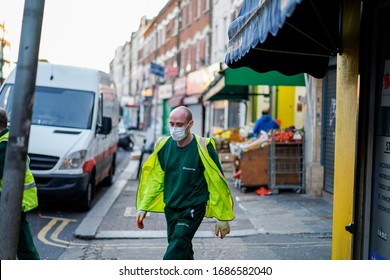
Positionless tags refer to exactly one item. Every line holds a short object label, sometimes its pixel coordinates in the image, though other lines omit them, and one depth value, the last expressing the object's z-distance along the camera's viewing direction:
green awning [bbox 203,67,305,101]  12.96
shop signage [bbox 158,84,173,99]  39.53
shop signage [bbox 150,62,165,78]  26.95
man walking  4.89
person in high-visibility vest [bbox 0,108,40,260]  5.27
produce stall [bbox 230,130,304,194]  12.35
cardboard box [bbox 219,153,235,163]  16.42
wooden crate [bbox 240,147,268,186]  12.48
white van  9.74
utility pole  3.19
